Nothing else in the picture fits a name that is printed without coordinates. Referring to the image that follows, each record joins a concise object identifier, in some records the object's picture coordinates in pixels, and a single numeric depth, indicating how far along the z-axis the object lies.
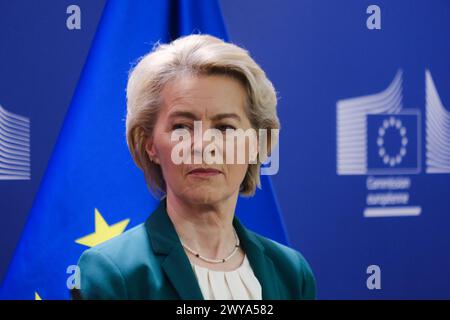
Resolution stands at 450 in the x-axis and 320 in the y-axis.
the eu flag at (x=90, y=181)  3.64
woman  3.56
